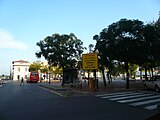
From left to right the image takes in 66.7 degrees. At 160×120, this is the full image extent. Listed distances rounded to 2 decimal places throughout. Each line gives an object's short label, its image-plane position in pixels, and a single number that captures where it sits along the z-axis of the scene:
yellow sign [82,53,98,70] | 12.49
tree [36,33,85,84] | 17.62
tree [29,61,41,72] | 46.65
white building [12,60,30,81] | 55.98
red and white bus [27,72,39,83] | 32.69
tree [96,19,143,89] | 12.65
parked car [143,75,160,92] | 10.52
